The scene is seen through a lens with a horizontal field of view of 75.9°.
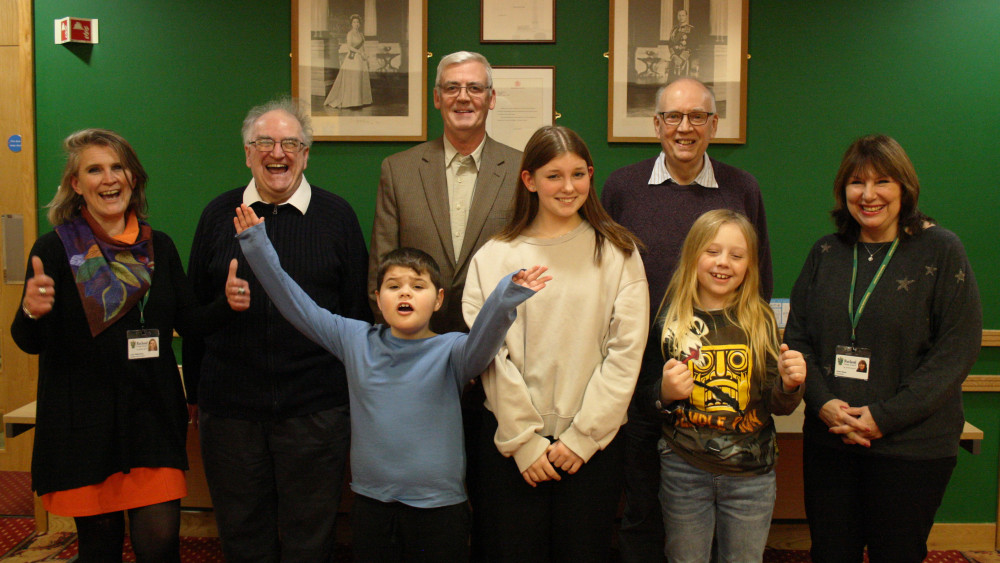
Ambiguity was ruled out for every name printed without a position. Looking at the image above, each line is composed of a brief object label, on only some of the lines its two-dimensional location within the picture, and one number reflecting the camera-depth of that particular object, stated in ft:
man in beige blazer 7.24
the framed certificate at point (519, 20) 9.98
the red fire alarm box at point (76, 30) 10.21
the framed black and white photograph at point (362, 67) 10.06
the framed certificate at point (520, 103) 10.07
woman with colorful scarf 6.11
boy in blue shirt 5.79
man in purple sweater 6.77
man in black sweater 6.72
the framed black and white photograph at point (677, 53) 9.94
